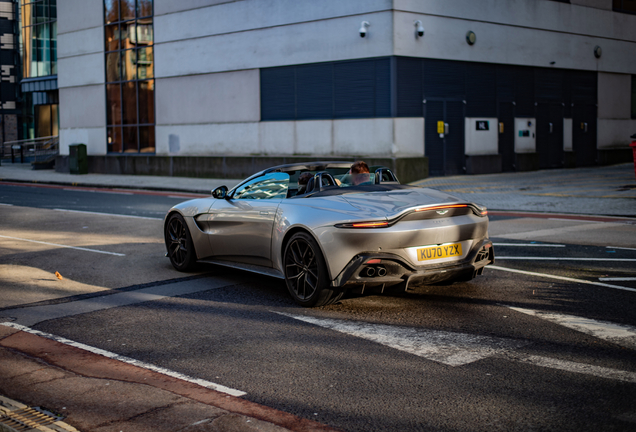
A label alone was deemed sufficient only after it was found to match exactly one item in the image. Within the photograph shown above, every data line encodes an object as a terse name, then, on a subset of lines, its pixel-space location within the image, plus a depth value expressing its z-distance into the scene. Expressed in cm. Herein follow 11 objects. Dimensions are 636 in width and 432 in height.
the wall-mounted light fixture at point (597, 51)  2969
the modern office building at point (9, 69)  5669
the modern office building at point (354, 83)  2347
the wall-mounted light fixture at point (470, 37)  2456
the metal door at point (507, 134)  2648
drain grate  376
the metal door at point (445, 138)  2414
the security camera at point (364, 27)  2303
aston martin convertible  612
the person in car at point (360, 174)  779
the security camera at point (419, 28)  2294
